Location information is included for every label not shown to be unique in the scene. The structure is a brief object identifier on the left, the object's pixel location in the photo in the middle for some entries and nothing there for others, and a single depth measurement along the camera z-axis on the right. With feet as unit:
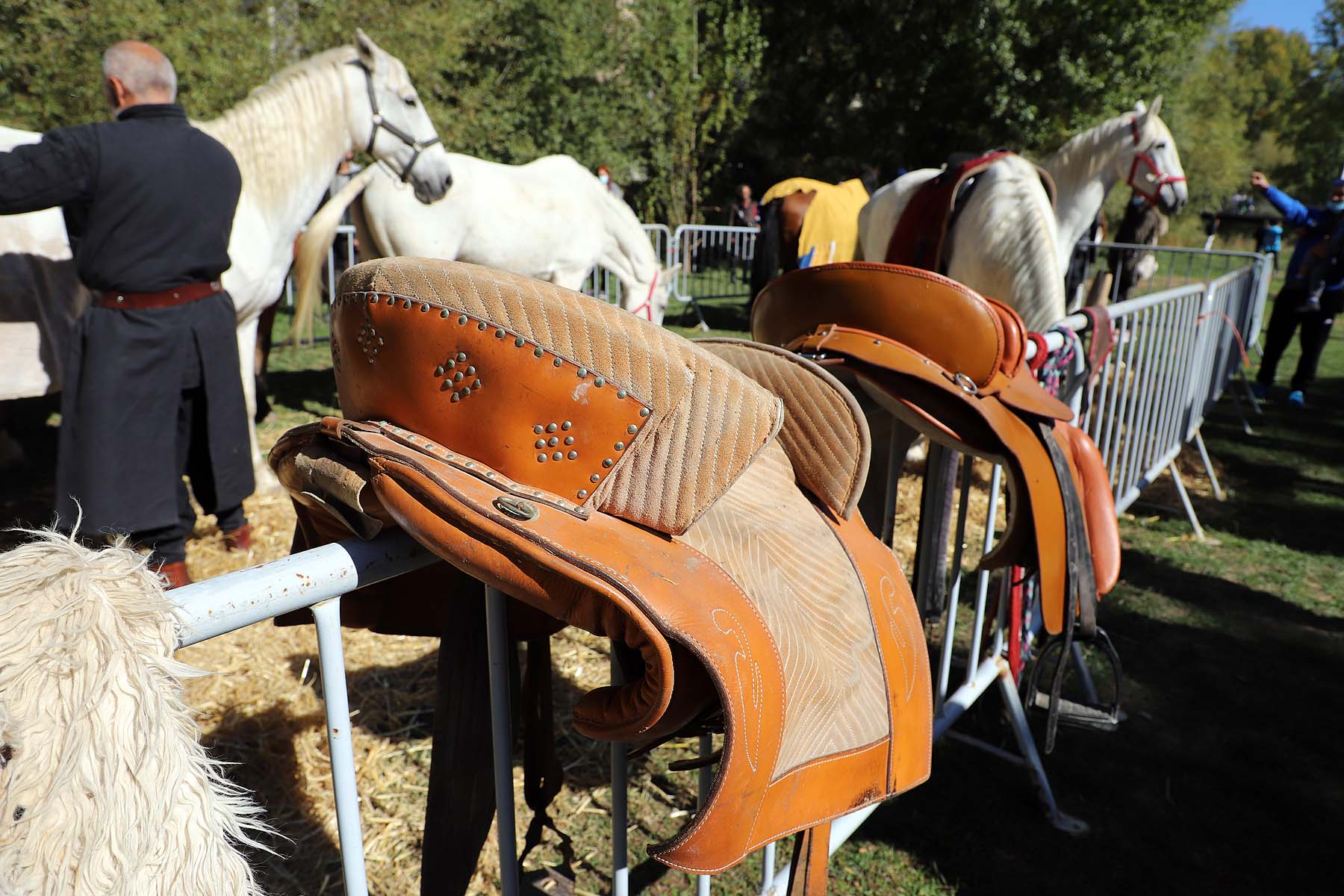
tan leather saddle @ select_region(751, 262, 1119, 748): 5.23
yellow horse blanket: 22.57
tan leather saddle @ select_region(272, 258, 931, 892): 2.65
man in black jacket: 8.30
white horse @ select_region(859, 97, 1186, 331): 12.75
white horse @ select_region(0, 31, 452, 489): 12.06
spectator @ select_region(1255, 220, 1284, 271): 29.48
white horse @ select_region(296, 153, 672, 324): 17.31
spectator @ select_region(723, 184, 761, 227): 45.40
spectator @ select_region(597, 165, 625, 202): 39.47
